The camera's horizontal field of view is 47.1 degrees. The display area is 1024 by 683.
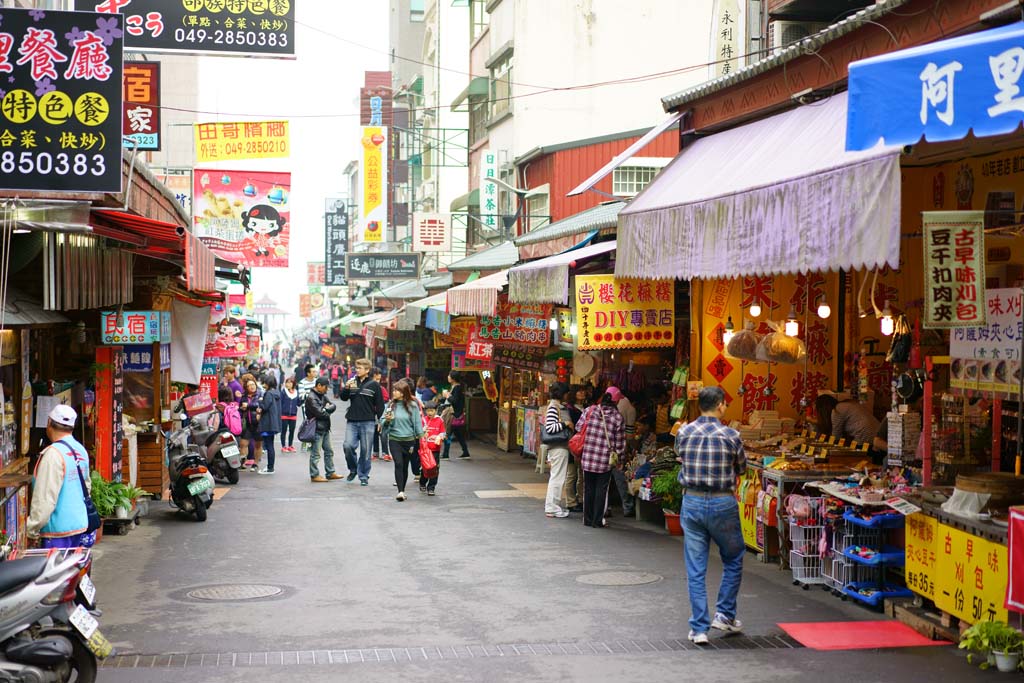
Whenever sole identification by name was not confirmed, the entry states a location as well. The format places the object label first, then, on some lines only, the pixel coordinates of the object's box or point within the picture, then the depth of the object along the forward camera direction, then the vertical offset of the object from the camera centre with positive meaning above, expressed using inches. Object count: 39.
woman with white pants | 645.9 -73.4
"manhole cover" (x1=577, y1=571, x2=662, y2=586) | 454.3 -102.9
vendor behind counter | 552.4 -50.5
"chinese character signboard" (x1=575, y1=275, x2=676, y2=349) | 573.0 +1.8
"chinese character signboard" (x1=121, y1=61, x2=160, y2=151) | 660.7 +119.6
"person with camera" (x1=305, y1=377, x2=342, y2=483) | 823.7 -74.7
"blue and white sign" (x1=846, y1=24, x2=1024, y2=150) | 249.0 +50.6
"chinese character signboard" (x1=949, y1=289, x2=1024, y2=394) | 355.3 -10.3
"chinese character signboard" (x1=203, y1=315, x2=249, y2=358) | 1030.4 -23.6
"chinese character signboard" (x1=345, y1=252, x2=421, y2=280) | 1576.0 +69.6
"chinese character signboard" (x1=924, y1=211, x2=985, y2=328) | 336.5 +14.3
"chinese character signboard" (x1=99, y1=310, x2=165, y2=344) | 583.8 -5.1
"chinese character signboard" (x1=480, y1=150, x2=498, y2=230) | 1317.7 +142.3
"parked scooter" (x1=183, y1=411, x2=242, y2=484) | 775.1 -85.4
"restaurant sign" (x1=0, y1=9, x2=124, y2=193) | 333.7 +61.3
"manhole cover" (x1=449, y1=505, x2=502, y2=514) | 668.1 -110.9
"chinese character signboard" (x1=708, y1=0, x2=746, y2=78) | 761.6 +187.7
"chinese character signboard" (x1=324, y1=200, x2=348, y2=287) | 2481.5 +182.6
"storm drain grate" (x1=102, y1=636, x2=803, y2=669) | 336.7 -99.7
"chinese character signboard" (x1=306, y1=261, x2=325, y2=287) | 3946.9 +151.2
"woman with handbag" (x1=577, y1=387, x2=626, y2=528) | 596.4 -68.8
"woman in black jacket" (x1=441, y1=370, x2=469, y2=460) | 1043.9 -86.2
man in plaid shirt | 356.2 -57.6
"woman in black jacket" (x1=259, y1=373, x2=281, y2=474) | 929.5 -81.4
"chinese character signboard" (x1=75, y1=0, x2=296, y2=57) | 614.9 +154.5
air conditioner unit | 659.4 +162.2
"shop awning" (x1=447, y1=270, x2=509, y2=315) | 739.4 +13.4
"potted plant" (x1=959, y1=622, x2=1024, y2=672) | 316.8 -89.0
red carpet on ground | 354.6 -99.4
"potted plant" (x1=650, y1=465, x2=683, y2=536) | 566.3 -86.2
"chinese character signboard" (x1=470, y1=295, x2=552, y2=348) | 761.0 -5.8
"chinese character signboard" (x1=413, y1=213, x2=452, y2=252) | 1480.1 +107.7
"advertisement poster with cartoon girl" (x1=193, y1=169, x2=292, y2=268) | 972.6 +86.8
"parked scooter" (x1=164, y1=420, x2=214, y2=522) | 623.2 -88.9
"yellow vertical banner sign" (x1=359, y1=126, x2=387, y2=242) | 1983.3 +224.0
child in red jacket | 742.5 -77.4
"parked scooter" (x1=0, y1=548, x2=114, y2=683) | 283.1 -76.3
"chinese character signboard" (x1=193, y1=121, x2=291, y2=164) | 984.9 +149.4
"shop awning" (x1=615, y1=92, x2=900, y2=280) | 337.4 +38.1
